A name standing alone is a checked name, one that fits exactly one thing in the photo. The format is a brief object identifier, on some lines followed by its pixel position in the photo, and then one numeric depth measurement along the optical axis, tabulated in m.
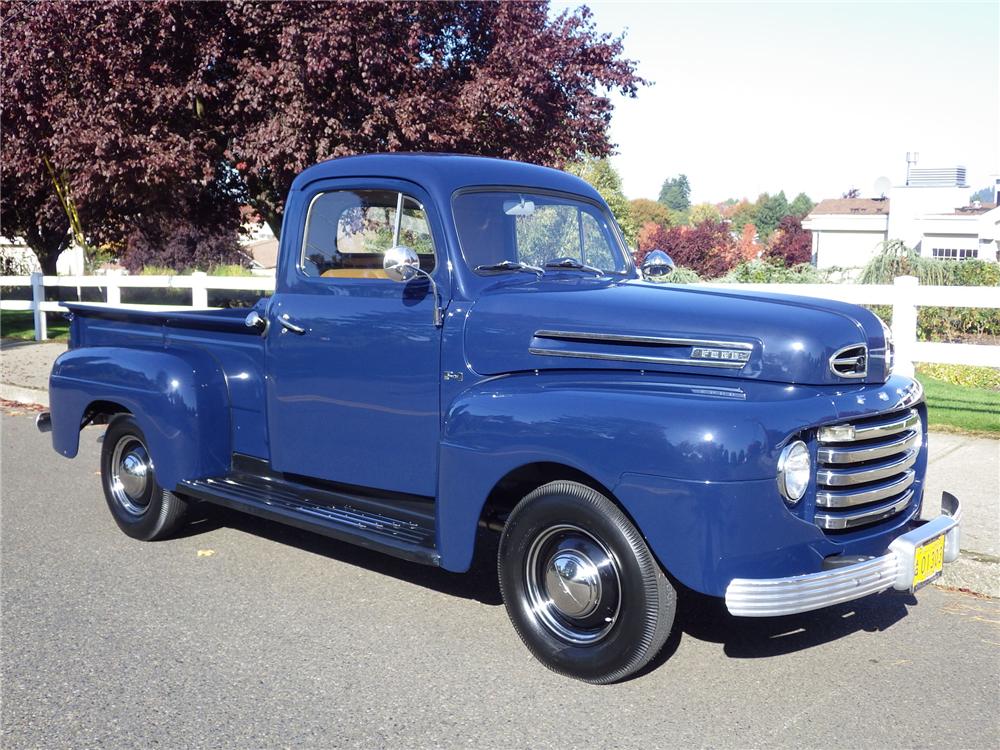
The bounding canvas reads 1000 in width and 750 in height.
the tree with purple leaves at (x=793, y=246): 61.88
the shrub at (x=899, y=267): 14.57
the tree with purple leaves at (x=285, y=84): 12.64
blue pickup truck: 3.55
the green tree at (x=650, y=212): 105.88
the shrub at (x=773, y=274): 14.35
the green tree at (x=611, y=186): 42.56
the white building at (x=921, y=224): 47.12
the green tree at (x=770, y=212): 123.26
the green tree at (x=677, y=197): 190.50
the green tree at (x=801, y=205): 127.56
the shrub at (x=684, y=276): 16.05
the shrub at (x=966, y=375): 11.66
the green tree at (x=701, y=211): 119.81
